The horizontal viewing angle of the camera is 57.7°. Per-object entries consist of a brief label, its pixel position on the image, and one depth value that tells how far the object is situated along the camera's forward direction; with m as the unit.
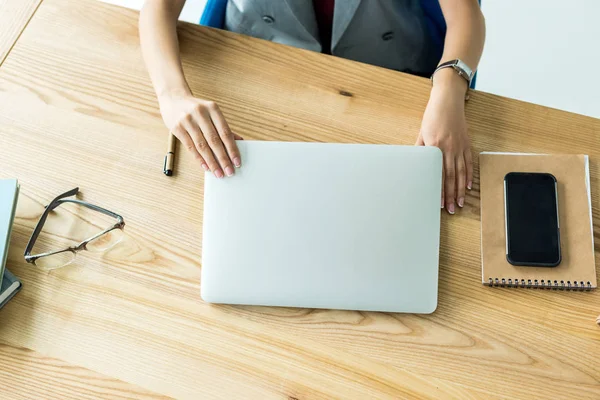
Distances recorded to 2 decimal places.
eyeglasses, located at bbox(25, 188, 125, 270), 0.80
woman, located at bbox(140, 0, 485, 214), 0.81
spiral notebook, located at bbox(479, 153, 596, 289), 0.76
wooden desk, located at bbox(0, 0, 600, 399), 0.73
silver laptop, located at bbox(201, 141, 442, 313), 0.74
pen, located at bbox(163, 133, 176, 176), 0.83
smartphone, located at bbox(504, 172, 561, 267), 0.76
